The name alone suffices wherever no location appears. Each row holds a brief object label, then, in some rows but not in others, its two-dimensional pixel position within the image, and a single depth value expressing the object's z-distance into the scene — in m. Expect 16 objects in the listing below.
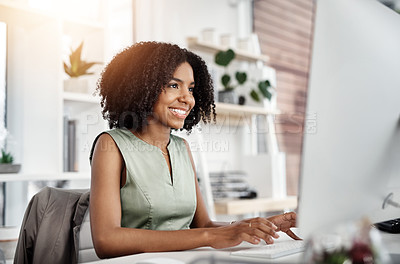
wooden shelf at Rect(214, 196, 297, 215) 2.75
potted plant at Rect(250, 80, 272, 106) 3.15
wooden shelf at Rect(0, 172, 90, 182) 1.94
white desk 0.86
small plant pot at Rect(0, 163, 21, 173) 1.96
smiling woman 1.26
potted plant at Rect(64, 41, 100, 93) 2.22
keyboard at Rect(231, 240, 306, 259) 0.88
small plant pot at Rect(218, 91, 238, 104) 3.04
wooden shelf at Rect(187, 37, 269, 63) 2.90
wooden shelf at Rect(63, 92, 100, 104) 2.15
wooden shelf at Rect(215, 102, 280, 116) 2.93
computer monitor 0.68
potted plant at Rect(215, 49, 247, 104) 2.97
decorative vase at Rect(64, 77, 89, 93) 2.22
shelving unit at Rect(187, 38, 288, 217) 2.76
